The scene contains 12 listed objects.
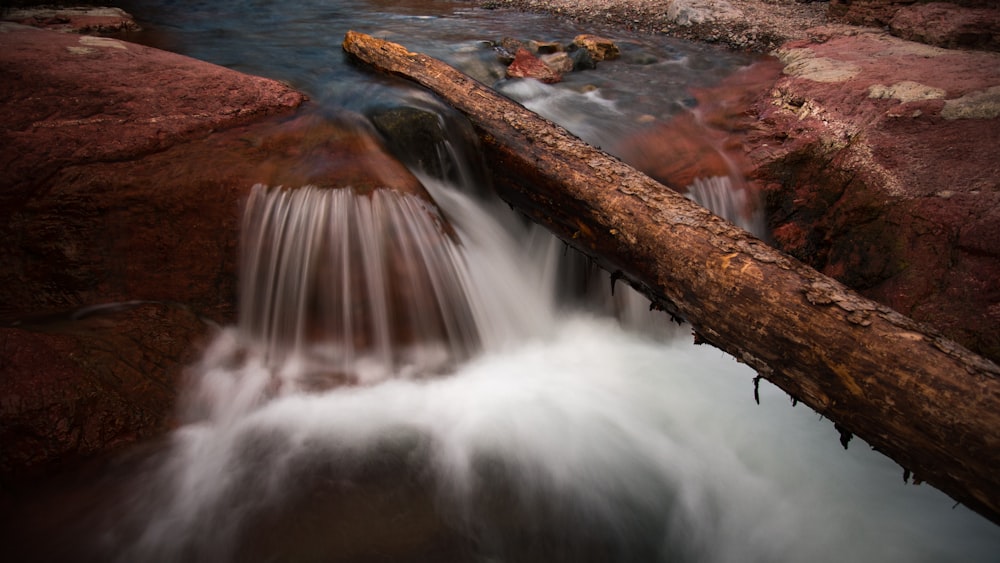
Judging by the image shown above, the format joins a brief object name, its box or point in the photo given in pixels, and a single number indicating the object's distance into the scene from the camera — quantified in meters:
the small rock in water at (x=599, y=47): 6.74
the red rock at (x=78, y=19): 5.75
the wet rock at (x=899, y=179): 2.85
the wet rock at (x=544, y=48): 6.80
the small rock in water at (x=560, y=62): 6.35
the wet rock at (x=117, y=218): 2.31
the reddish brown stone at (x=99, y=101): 2.91
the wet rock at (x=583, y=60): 6.43
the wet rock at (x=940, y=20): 4.79
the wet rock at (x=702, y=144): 4.26
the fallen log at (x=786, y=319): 1.58
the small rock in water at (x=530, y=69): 6.04
